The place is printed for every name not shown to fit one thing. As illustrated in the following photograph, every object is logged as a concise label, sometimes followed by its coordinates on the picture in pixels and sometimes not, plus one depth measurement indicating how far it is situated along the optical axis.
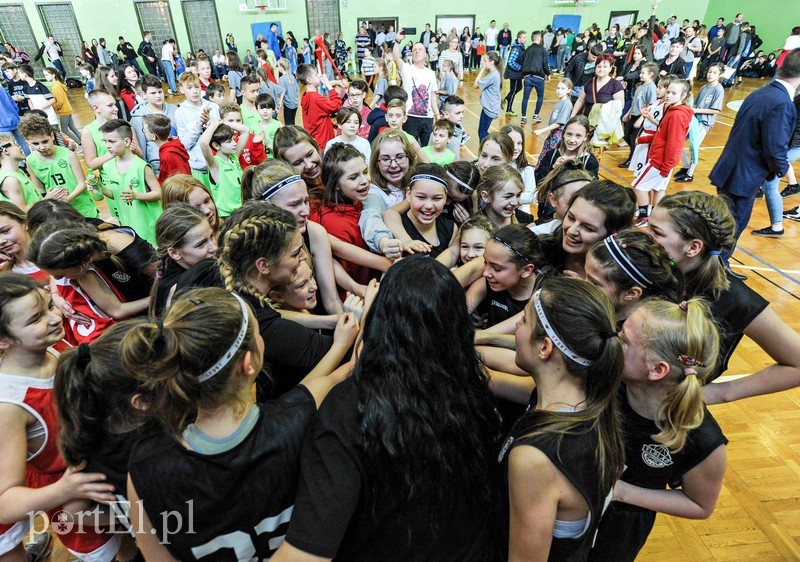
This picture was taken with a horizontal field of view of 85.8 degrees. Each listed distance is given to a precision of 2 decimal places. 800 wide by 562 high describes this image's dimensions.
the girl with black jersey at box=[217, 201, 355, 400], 1.52
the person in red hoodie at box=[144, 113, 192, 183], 3.90
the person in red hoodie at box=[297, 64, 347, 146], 5.56
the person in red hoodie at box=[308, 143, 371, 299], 2.46
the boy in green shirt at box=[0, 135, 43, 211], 3.34
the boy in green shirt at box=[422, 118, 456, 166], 4.10
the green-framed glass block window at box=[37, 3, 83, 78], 16.25
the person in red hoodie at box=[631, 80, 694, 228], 4.61
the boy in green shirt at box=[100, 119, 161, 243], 3.45
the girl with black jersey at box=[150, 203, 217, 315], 2.09
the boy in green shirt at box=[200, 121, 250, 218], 3.80
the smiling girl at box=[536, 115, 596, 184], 3.70
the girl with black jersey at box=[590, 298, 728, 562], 1.32
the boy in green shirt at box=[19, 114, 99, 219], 3.60
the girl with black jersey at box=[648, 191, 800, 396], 1.74
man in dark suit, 3.71
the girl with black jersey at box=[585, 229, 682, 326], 1.73
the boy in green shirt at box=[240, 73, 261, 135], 5.42
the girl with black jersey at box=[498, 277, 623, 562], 1.08
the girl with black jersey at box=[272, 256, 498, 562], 1.02
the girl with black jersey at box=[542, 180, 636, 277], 2.07
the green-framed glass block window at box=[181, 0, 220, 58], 17.47
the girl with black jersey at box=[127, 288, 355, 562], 1.06
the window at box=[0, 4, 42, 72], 15.99
